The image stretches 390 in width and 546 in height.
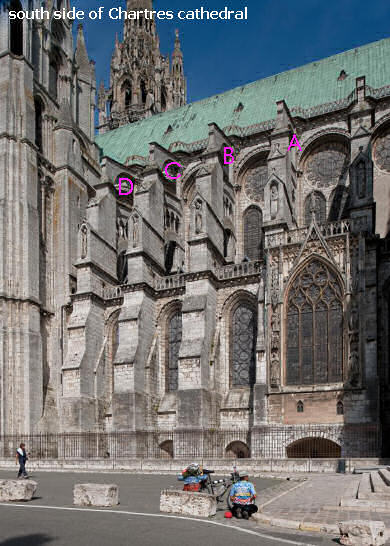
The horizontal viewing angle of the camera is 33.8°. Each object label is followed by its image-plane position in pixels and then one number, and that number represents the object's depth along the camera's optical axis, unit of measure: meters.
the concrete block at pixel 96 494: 11.17
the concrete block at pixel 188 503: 10.13
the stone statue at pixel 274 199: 25.64
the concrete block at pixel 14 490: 12.14
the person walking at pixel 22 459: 17.61
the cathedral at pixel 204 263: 22.86
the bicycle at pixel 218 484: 11.72
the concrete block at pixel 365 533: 7.50
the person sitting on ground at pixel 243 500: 9.90
